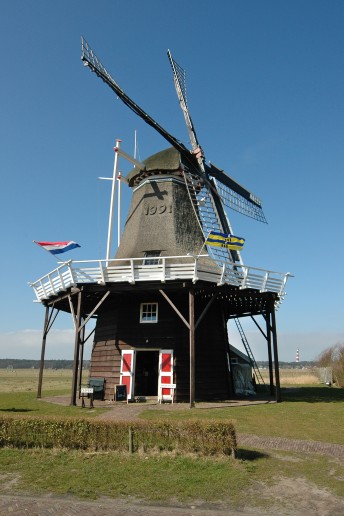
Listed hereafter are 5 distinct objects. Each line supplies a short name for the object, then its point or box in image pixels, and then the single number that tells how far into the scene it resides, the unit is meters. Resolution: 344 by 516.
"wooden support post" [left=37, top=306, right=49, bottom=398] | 21.75
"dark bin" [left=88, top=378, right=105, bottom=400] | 19.94
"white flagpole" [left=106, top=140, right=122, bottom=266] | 22.27
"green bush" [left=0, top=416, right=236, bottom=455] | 9.17
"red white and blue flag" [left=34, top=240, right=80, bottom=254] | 19.44
